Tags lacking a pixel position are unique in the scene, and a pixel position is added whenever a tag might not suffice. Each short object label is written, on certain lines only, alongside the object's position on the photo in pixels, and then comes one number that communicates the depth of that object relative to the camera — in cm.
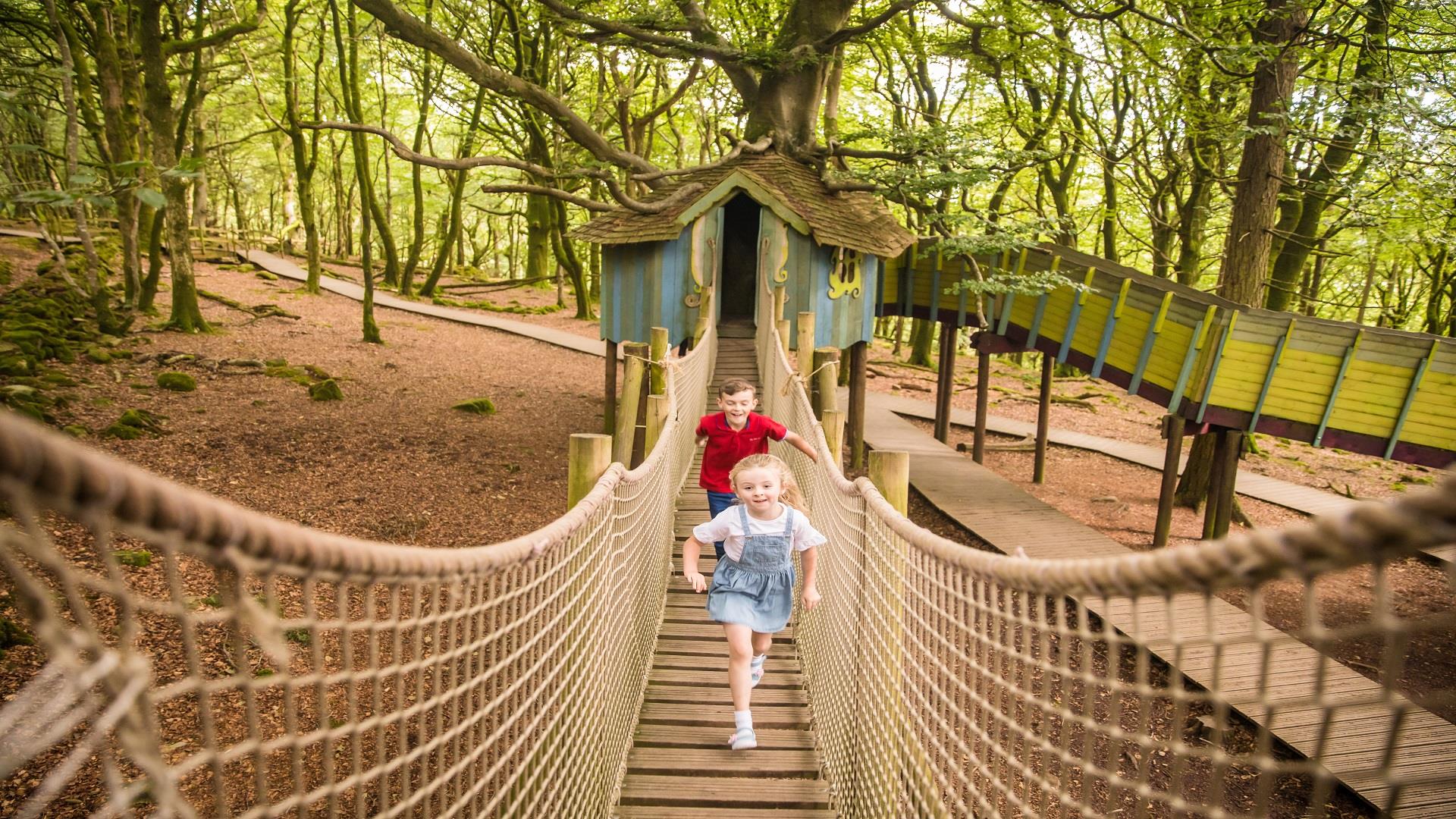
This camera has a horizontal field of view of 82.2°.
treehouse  902
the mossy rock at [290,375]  1040
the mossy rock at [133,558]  514
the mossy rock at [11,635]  426
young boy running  436
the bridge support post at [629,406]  502
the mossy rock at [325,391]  984
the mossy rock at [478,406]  1072
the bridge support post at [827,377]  628
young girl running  328
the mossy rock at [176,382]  895
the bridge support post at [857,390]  1002
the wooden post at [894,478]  312
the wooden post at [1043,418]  1114
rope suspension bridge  87
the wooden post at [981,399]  1170
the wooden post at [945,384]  1203
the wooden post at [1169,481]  810
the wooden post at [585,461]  294
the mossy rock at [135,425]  719
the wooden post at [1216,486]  823
